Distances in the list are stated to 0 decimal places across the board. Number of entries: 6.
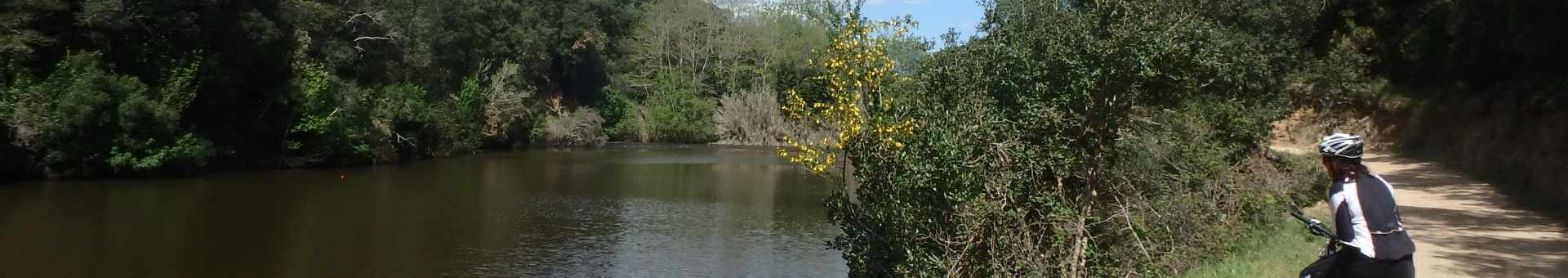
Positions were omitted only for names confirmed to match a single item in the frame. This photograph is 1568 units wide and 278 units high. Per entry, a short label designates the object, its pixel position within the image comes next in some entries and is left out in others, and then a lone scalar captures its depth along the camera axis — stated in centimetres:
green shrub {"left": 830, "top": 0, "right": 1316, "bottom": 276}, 838
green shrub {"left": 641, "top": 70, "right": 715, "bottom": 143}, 6575
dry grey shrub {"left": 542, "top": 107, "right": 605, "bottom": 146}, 5647
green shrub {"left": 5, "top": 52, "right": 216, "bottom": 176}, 2812
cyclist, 522
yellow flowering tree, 1135
